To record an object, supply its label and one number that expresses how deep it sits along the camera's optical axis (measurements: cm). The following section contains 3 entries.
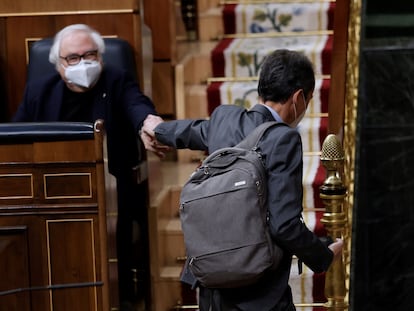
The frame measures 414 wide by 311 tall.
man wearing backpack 583
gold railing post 689
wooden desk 728
